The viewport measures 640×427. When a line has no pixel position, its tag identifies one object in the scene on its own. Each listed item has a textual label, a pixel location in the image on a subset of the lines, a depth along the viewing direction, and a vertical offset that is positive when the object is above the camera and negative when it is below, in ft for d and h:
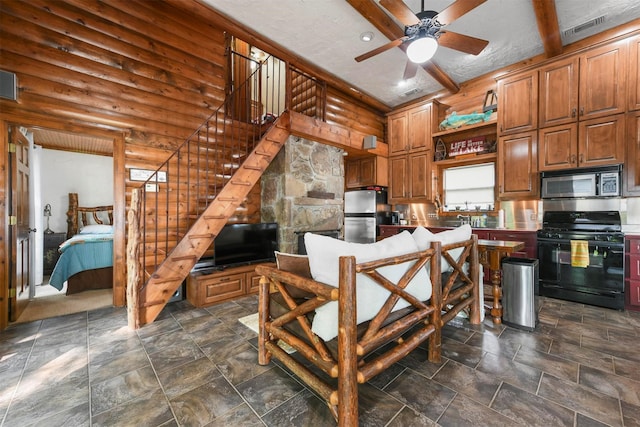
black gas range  9.99 -1.95
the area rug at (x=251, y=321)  8.52 -3.86
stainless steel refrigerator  18.04 -0.13
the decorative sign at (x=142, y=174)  10.52 +1.66
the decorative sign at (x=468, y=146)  15.42 +4.14
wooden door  8.95 -0.35
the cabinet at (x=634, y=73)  10.30 +5.66
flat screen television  11.55 -1.59
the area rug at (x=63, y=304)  9.57 -3.83
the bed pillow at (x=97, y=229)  15.87 -0.99
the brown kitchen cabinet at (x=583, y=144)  10.71 +3.08
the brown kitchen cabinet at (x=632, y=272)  9.64 -2.38
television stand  10.40 -3.13
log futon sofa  4.29 -2.03
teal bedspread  11.78 -2.11
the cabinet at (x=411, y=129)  17.01 +5.86
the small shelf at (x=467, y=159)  14.68 +3.24
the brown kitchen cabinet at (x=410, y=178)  16.93 +2.41
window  15.44 +1.61
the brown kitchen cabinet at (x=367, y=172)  18.22 +3.04
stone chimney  13.51 +1.34
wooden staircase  8.63 -1.19
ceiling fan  7.54 +6.05
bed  11.93 -2.47
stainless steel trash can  8.02 -2.64
